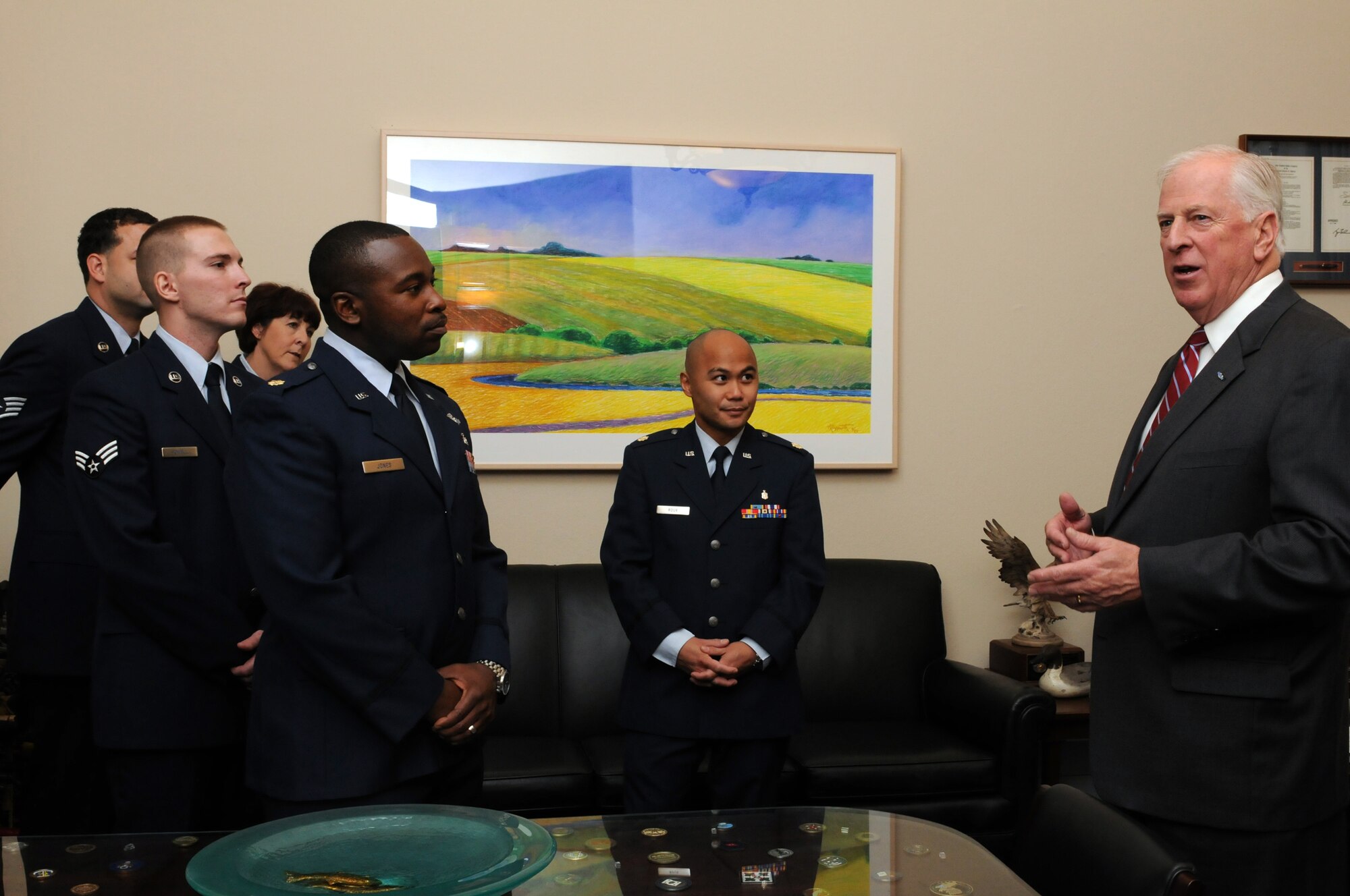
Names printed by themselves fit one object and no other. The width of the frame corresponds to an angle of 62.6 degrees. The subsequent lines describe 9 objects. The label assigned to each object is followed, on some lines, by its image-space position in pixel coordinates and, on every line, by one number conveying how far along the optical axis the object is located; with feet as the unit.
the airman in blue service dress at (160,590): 7.15
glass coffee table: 4.50
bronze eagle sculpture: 12.55
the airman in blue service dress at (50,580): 8.50
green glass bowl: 3.86
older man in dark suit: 5.77
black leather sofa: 10.72
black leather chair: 4.28
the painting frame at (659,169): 12.41
